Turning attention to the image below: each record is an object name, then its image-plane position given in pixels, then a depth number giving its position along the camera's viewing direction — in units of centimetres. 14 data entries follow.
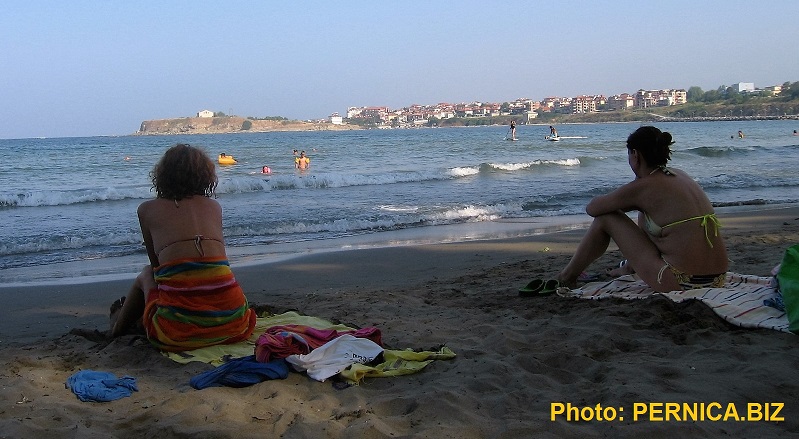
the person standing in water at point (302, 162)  2858
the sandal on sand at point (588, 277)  582
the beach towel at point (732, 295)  431
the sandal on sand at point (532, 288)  568
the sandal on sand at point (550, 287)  561
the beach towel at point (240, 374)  358
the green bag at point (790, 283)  408
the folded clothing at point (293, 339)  388
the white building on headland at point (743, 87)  15232
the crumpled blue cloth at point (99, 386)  344
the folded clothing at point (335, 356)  372
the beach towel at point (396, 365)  367
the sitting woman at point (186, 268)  421
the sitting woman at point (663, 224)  483
